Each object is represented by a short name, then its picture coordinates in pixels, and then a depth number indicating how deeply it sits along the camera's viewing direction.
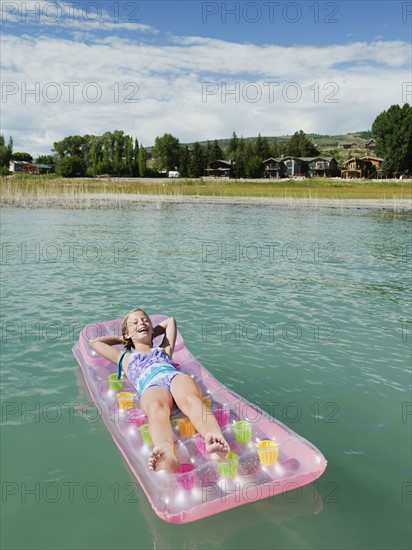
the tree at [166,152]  124.50
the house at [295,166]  117.44
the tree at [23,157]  158.75
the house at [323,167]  118.31
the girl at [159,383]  4.51
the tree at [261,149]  117.44
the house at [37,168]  138.50
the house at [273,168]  115.50
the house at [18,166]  137.50
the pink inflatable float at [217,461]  4.17
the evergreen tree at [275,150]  132.98
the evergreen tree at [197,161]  110.44
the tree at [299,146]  134.62
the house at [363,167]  110.75
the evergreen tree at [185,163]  113.75
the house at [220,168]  116.50
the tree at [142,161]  107.69
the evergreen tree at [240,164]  110.75
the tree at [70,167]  101.94
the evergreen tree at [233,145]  134.81
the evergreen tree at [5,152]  114.25
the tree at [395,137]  92.94
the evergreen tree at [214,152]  119.31
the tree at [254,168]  106.12
